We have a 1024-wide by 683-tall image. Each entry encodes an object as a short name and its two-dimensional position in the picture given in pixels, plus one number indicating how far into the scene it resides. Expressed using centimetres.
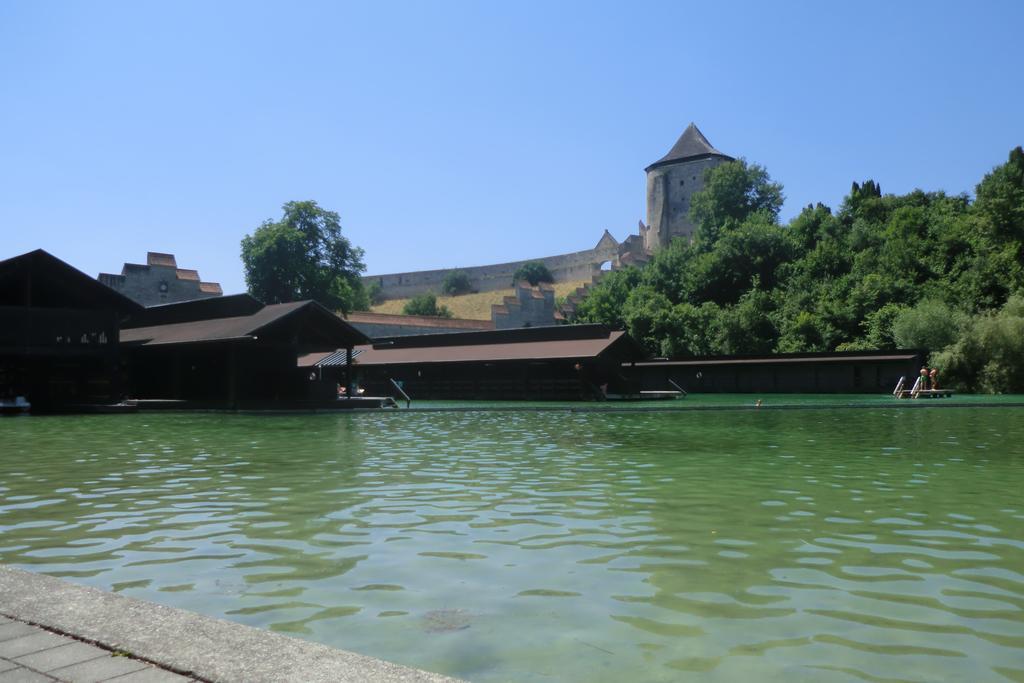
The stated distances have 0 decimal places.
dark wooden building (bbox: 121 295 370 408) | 3222
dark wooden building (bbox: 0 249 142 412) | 3041
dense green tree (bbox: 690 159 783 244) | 9550
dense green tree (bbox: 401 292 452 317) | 11366
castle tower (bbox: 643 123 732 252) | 11000
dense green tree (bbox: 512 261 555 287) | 12081
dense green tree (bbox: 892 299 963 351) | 5059
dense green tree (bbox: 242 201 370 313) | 6800
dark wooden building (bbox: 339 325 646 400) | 4275
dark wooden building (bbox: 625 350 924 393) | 4725
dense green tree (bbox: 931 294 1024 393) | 4606
